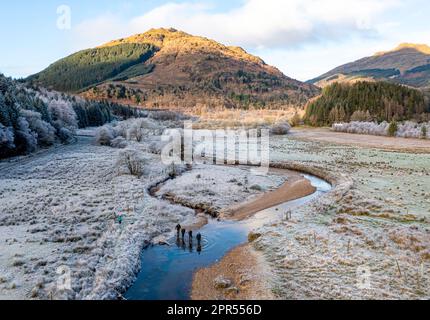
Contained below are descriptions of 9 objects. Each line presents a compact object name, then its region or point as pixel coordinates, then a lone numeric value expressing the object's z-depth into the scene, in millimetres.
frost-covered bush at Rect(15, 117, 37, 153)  71125
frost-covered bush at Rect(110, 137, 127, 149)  88938
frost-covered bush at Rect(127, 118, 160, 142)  100812
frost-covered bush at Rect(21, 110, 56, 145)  80119
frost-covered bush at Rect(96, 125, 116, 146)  94125
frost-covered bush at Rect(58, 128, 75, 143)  97062
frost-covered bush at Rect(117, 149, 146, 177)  54000
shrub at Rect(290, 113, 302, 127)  159750
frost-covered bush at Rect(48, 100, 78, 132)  108562
